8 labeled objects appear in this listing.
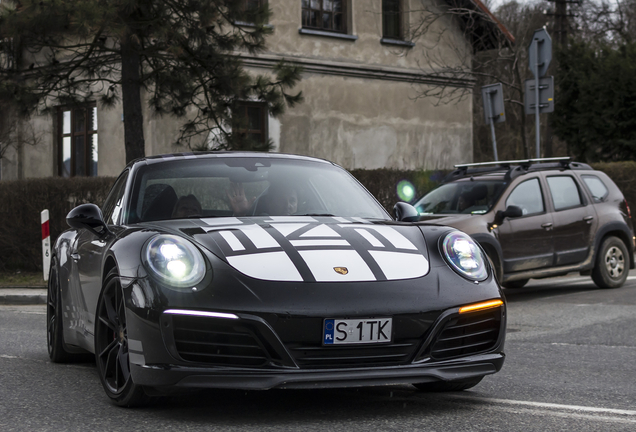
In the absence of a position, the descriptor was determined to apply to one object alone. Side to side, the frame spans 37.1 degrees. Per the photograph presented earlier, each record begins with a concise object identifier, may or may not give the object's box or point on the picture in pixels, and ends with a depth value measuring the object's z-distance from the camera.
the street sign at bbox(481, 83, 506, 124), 15.59
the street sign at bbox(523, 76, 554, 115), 15.00
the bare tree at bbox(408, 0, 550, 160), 25.66
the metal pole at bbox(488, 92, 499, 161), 15.72
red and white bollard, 14.32
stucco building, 22.28
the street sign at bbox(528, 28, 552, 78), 15.26
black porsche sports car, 4.38
